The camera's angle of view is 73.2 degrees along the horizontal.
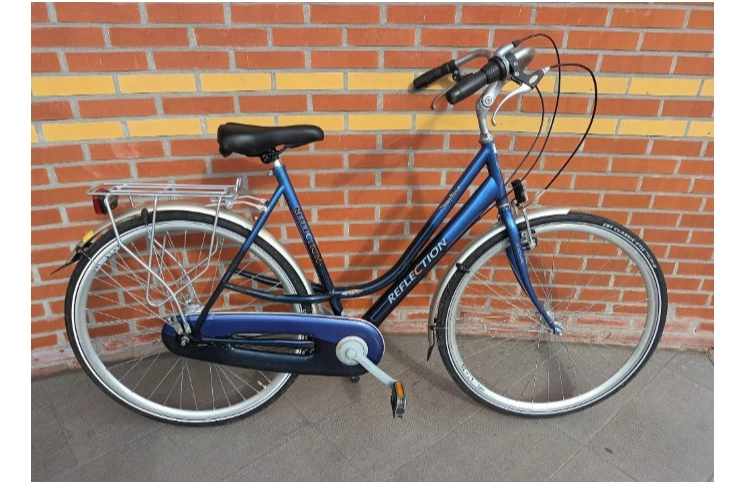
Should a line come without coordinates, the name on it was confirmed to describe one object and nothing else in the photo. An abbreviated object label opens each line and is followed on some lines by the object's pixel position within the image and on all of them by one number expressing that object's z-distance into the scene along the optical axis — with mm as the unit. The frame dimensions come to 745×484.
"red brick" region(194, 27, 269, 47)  1805
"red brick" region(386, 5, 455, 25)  1823
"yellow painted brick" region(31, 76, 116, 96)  1809
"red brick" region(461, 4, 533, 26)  1836
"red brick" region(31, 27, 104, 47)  1740
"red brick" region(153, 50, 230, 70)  1825
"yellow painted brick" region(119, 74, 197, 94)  1849
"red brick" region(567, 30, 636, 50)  1875
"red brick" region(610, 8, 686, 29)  1846
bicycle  1764
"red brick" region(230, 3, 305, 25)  1785
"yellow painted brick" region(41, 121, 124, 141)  1888
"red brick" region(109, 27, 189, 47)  1773
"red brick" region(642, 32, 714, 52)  1880
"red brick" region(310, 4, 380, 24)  1812
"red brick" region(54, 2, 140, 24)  1723
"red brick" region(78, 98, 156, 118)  1867
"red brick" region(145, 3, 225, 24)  1758
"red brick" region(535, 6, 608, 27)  1843
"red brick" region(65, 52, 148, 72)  1788
